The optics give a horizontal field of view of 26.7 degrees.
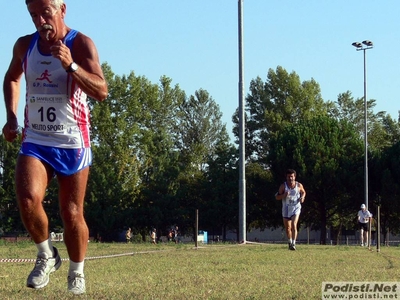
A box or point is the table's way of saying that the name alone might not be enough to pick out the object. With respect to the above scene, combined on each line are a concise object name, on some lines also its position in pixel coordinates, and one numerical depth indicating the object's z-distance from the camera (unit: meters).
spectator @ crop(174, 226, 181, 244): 74.49
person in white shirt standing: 37.62
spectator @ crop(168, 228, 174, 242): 74.89
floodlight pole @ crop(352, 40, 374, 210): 61.03
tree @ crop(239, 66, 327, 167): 87.31
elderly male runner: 6.81
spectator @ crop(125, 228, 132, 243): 69.47
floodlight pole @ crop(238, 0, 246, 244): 33.50
